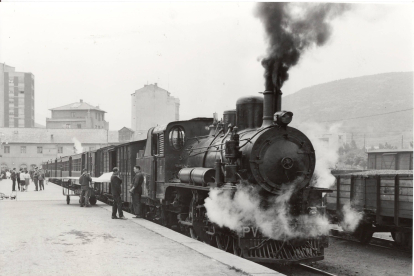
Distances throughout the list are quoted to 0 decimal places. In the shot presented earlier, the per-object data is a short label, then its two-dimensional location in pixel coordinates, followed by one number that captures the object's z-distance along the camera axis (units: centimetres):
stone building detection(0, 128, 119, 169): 7525
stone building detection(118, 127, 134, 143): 8091
